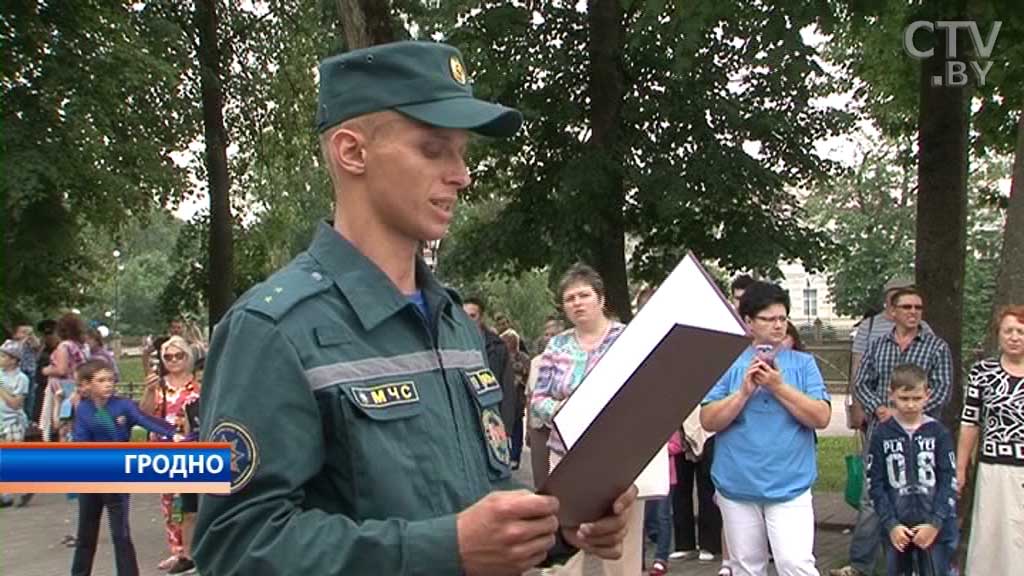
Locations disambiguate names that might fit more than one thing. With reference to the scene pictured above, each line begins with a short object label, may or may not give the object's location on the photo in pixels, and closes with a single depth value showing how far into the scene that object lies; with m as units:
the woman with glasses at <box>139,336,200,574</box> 8.73
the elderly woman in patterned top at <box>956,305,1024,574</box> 6.59
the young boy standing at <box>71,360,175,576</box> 8.02
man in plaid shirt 7.64
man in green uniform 1.76
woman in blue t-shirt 5.88
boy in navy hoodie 6.32
